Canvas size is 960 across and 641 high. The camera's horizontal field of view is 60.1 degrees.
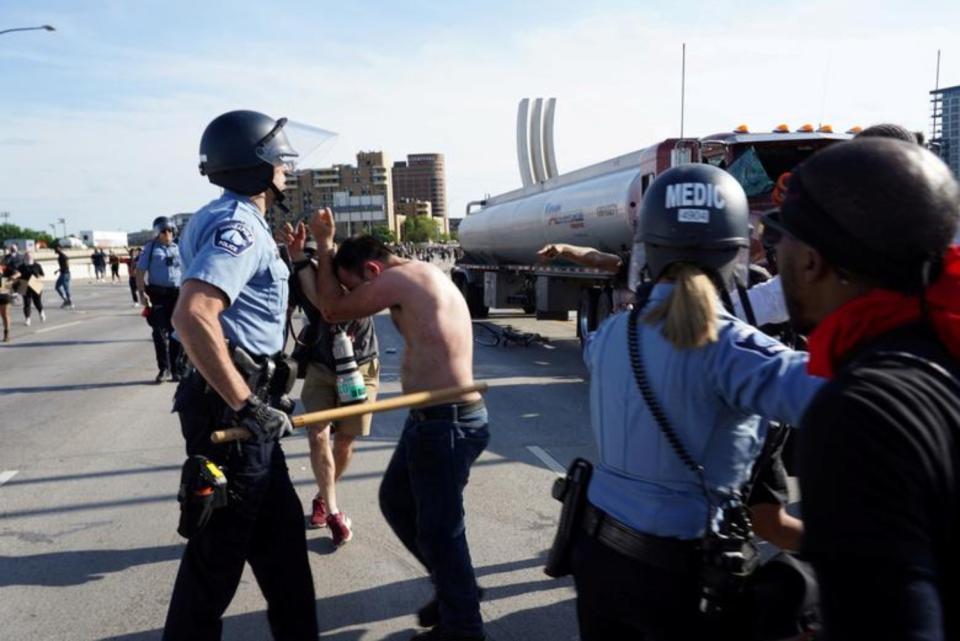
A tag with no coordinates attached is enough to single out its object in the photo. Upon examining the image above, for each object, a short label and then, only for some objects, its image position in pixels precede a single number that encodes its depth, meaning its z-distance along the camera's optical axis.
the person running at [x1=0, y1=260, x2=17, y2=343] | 15.73
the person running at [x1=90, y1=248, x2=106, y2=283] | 48.08
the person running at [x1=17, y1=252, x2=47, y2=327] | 18.69
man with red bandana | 1.08
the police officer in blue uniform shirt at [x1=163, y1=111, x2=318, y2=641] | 2.83
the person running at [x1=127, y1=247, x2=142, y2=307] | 27.05
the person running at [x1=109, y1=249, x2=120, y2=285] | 44.12
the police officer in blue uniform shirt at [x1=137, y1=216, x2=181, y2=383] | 10.74
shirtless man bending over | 3.40
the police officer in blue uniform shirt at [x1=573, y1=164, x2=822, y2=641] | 1.85
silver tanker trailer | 10.14
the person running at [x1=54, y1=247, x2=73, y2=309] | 25.55
